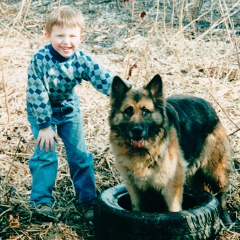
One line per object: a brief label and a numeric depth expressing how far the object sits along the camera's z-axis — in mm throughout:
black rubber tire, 3613
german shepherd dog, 4062
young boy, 4145
